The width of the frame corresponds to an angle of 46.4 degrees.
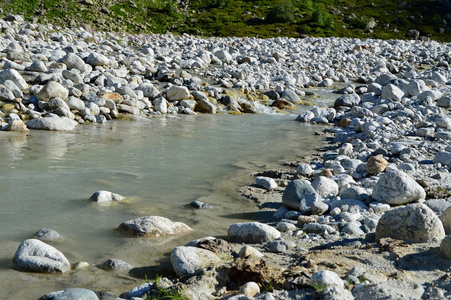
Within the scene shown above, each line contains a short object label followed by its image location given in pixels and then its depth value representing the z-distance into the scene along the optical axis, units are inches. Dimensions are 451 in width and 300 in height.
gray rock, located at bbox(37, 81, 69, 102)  412.8
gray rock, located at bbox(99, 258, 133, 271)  149.5
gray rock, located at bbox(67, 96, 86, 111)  413.7
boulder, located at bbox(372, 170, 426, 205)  199.5
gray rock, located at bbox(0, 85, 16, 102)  404.5
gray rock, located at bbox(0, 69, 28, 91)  437.7
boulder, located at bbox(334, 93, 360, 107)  553.0
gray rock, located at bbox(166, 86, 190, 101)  502.3
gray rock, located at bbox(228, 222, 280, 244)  168.6
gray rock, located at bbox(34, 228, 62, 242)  168.2
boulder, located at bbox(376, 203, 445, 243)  150.6
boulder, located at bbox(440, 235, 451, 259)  136.7
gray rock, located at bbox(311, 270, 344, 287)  122.4
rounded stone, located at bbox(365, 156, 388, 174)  253.0
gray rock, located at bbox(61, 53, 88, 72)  534.6
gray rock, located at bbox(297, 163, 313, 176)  272.3
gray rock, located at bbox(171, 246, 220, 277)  142.1
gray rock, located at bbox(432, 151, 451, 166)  269.8
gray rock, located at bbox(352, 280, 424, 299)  118.0
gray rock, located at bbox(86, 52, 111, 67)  572.4
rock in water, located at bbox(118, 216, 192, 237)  176.9
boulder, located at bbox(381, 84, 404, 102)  505.0
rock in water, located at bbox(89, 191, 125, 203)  209.8
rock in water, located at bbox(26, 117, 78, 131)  364.8
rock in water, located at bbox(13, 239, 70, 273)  144.6
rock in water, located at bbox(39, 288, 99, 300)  123.5
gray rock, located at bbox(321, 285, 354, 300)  116.9
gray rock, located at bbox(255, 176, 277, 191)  245.7
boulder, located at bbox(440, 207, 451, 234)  159.5
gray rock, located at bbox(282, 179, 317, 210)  204.7
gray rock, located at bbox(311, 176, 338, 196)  219.0
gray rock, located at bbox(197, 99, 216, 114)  495.5
